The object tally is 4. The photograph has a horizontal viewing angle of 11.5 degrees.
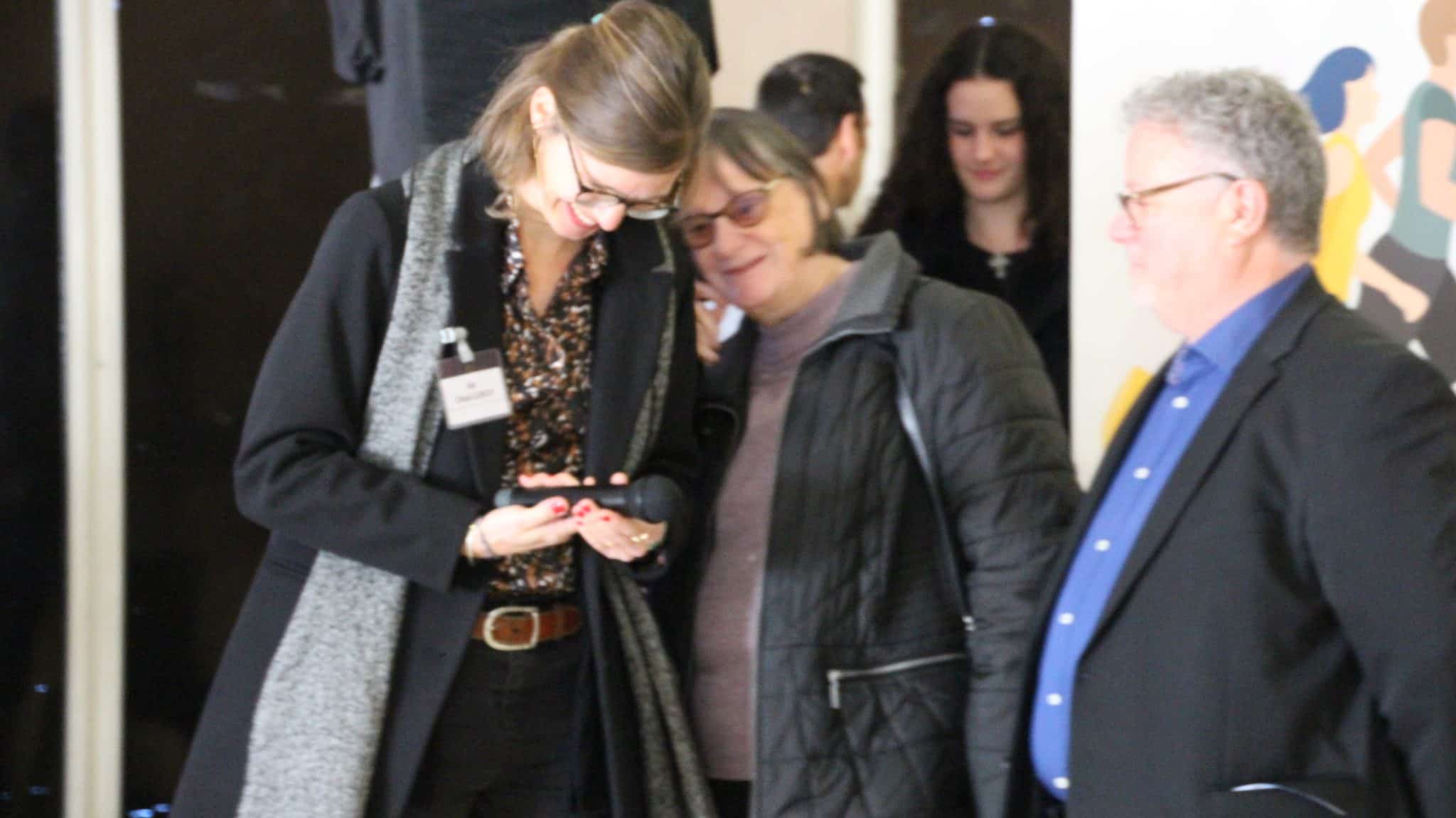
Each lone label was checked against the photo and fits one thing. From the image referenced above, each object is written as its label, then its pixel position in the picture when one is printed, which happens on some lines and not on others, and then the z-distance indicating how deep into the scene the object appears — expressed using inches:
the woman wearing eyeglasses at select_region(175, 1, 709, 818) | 302.6
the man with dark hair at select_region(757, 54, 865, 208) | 344.0
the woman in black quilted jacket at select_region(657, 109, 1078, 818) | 308.2
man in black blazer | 291.4
